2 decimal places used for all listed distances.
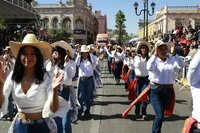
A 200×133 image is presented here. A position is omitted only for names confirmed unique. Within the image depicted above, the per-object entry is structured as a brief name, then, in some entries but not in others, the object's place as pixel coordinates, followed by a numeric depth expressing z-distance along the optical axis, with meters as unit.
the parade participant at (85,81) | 6.90
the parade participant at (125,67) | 11.86
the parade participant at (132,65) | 8.54
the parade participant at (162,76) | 4.98
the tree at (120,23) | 69.58
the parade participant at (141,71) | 6.78
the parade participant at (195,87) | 2.76
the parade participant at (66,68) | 4.65
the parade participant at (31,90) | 2.83
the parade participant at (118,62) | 13.21
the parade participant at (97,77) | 8.95
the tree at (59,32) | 66.65
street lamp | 20.34
